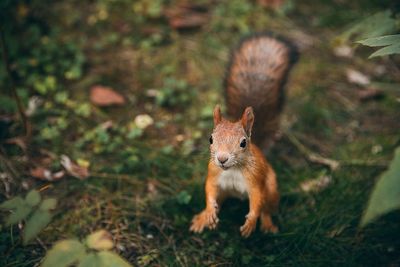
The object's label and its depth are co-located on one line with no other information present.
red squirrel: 1.92
